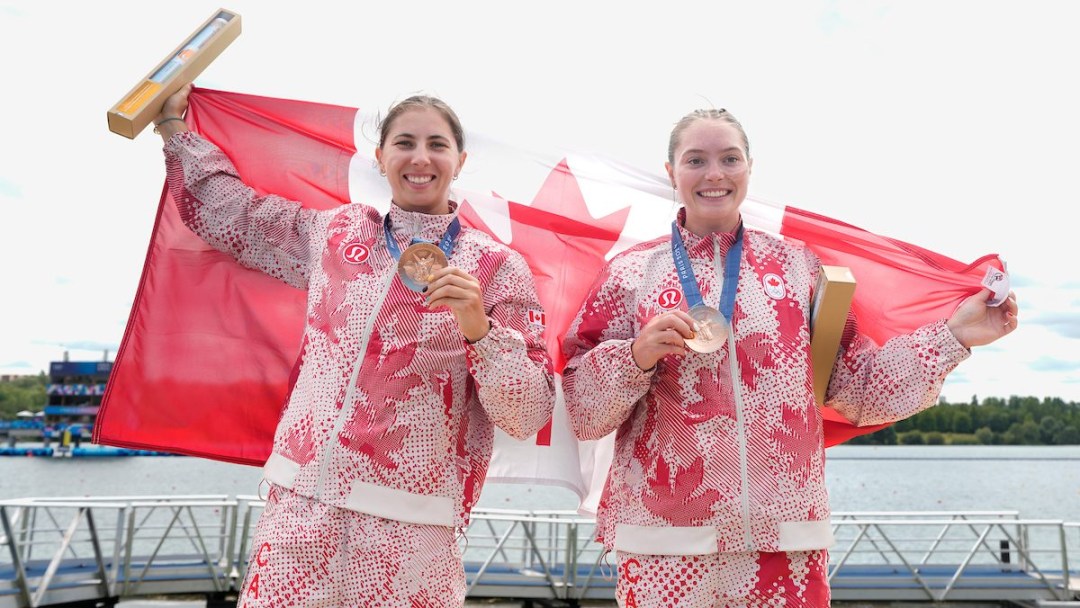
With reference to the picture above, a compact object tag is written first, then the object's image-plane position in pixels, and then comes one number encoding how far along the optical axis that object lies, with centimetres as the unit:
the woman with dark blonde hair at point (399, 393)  225
